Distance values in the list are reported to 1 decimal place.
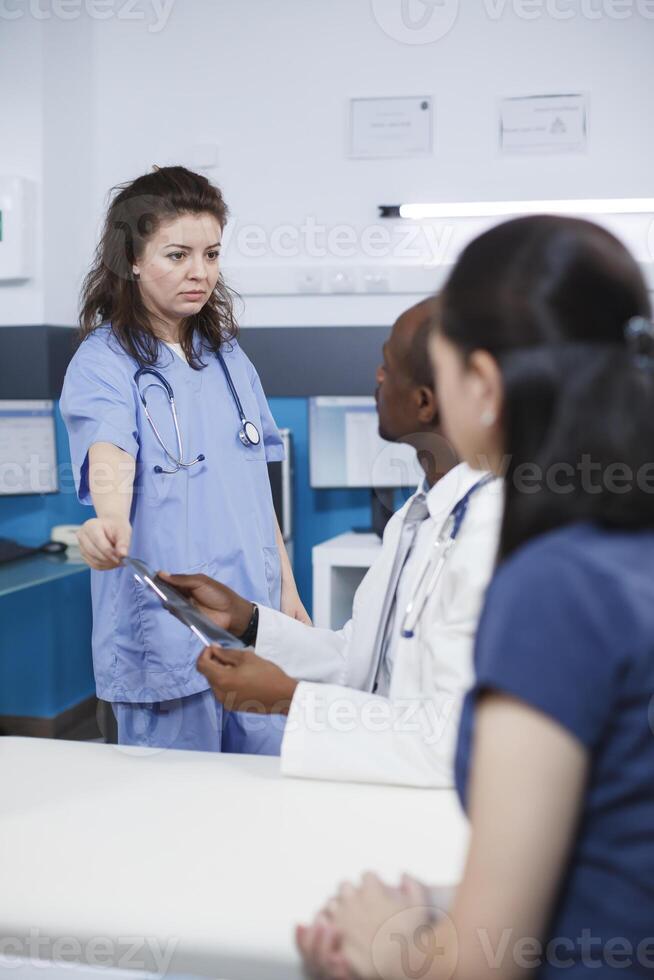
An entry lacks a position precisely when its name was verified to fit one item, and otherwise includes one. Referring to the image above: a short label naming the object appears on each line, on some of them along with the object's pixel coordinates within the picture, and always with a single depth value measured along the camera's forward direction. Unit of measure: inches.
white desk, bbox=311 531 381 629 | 101.4
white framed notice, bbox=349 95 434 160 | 112.8
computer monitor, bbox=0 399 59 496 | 114.3
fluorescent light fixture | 110.9
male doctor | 37.9
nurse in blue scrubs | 60.3
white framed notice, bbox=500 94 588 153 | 110.7
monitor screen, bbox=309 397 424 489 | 117.0
